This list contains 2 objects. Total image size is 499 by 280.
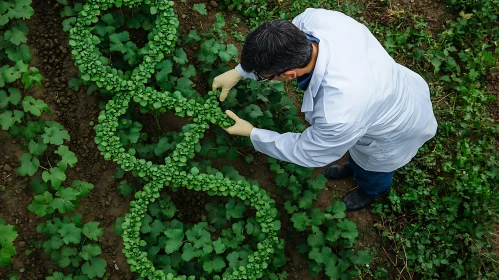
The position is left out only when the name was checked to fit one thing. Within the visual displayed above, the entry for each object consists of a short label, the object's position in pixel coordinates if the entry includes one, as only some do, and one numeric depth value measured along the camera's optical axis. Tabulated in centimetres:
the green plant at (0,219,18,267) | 358
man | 298
